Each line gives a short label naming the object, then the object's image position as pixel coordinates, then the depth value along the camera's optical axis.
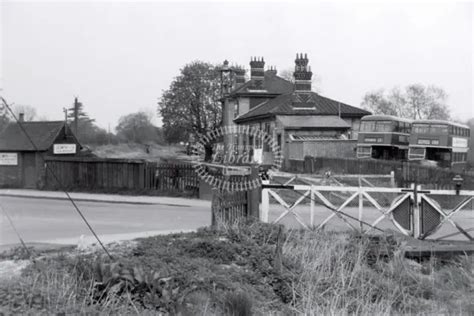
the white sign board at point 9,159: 28.09
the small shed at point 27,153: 27.91
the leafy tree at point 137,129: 76.69
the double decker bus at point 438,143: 37.31
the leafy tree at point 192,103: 66.75
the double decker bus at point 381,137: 41.12
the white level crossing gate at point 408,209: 11.24
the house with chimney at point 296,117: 42.56
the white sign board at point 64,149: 28.39
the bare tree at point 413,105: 83.62
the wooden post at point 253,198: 11.35
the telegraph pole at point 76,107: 42.05
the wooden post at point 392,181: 22.67
